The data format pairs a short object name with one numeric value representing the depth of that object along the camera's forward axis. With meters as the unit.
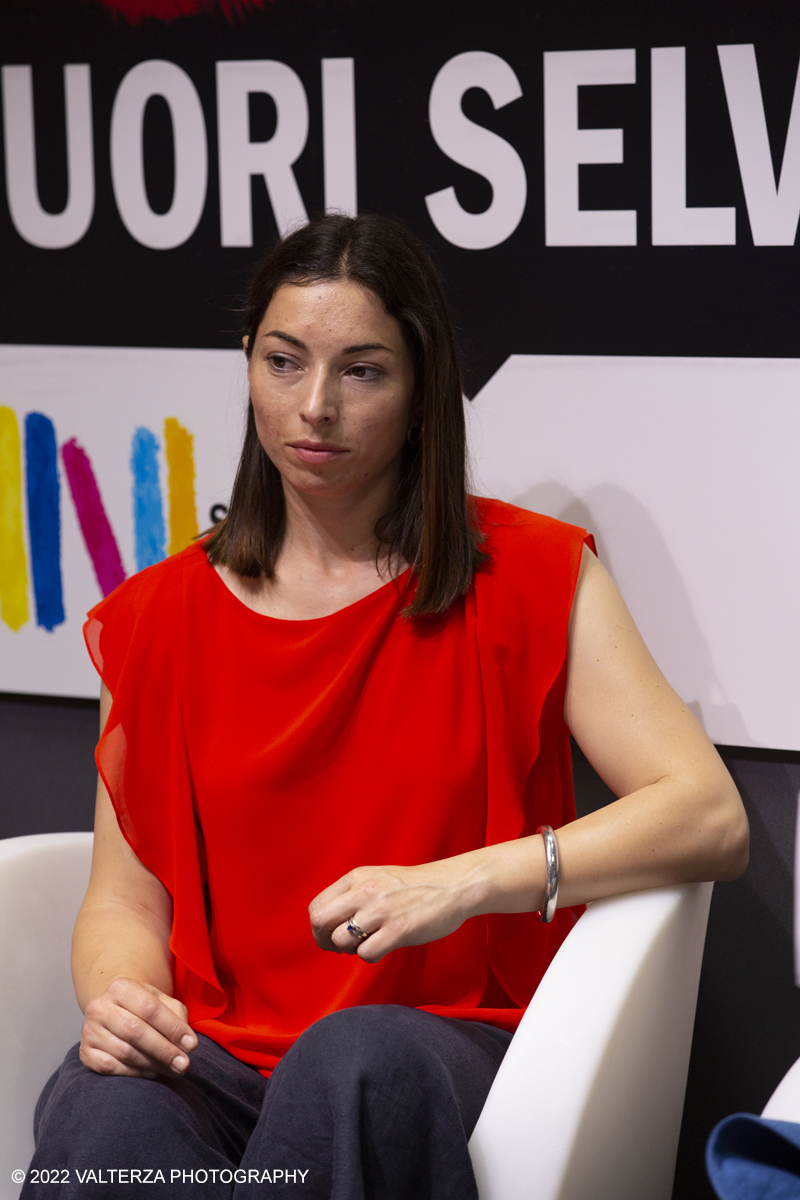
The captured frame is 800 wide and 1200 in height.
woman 5.79
